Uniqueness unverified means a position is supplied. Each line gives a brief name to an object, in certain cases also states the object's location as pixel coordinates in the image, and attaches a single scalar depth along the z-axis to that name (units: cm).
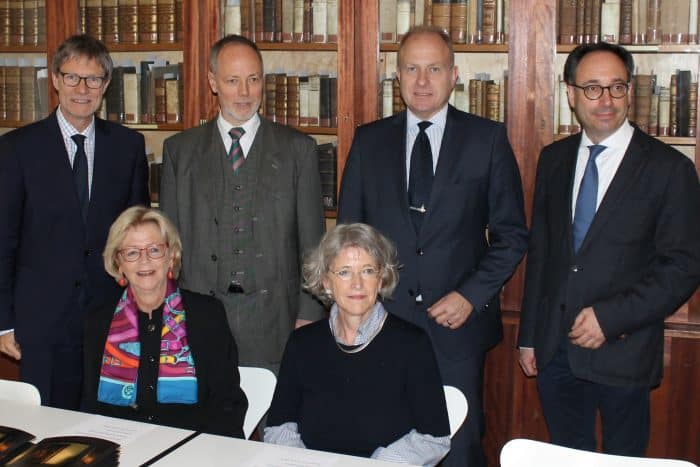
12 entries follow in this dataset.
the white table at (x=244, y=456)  205
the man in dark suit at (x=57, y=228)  326
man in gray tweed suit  324
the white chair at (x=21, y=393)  259
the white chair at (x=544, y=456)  210
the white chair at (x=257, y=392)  277
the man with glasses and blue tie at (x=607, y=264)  284
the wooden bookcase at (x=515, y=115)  353
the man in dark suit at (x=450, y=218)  311
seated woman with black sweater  239
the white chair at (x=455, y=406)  255
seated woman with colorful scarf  265
